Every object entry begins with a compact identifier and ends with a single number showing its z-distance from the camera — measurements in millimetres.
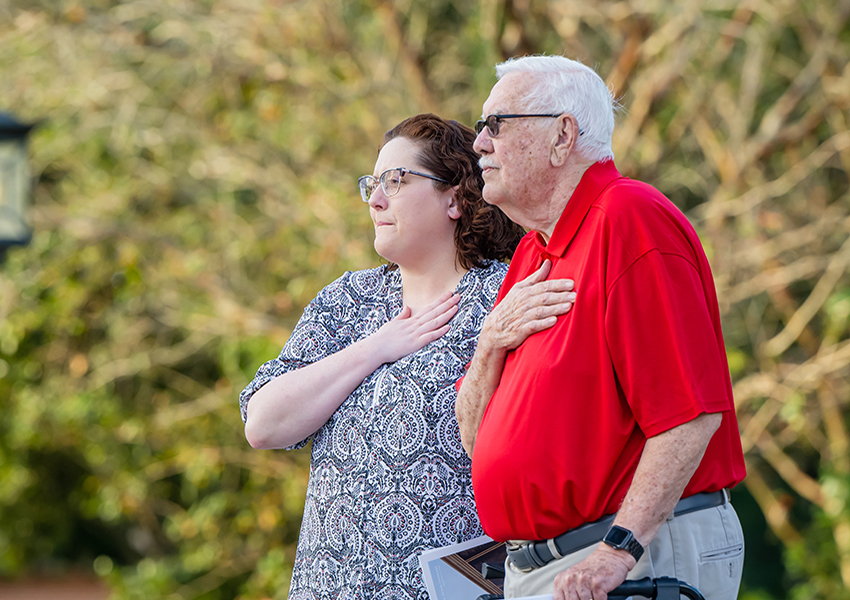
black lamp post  10506
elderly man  6769
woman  7189
